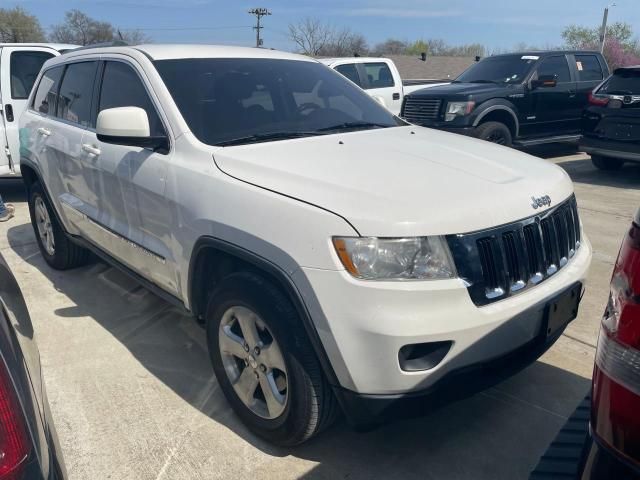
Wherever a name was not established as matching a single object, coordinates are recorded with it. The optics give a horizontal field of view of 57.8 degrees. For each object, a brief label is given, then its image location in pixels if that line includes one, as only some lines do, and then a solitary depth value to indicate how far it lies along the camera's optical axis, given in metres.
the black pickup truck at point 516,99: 9.34
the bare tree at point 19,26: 45.69
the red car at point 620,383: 1.32
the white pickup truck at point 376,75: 11.28
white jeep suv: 2.22
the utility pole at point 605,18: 33.61
